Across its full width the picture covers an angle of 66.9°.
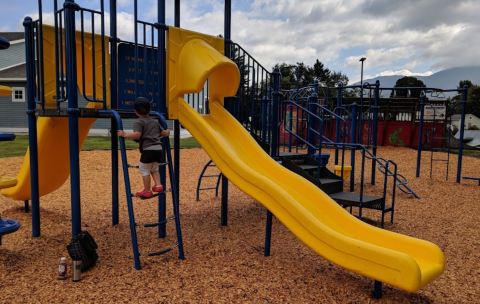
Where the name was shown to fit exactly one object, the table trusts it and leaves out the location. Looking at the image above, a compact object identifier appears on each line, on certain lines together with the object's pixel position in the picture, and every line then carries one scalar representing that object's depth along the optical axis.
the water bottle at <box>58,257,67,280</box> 3.49
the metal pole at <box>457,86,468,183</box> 9.88
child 4.09
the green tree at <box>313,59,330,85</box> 72.31
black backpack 3.55
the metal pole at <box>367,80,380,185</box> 8.86
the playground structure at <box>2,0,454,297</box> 3.39
